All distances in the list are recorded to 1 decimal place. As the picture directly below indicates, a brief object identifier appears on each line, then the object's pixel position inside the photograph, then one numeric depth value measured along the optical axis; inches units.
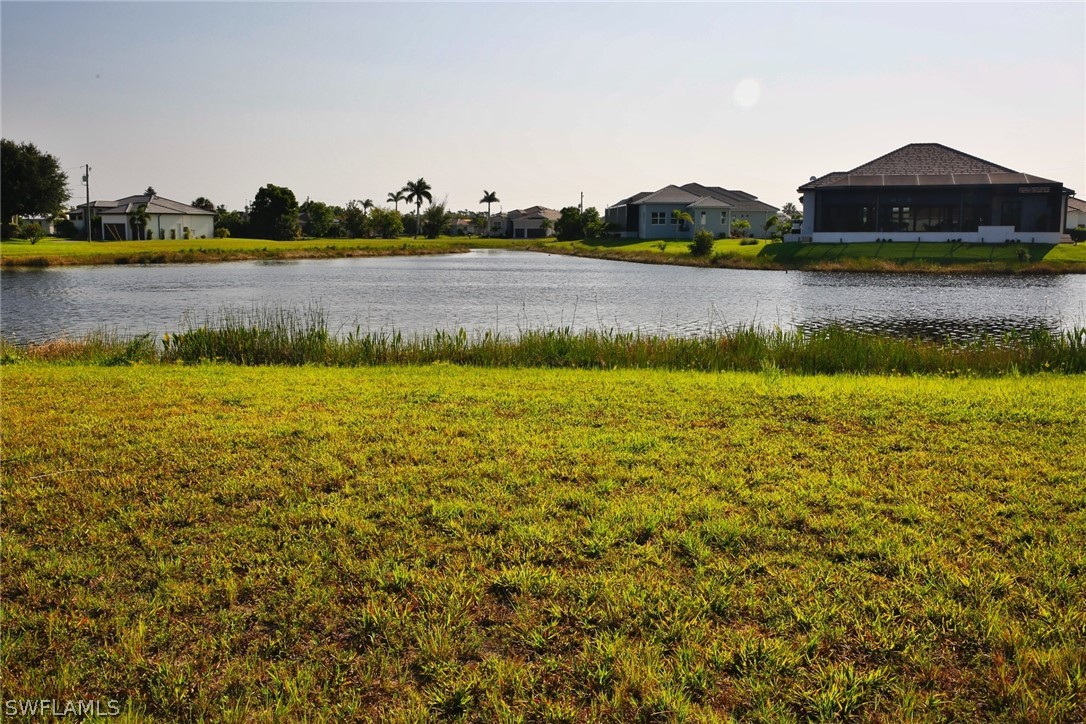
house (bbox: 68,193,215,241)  3265.3
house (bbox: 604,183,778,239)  2974.9
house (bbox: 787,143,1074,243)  2021.4
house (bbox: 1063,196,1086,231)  3100.4
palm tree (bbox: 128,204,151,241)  3174.2
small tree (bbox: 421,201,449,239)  4402.1
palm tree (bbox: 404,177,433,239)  4704.7
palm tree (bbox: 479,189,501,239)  5450.3
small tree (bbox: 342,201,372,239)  3949.3
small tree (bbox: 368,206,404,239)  4037.9
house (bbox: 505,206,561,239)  4670.3
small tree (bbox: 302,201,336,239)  3882.9
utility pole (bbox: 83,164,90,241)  3257.9
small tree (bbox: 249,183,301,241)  3499.0
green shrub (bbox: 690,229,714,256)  2218.9
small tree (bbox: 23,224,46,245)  2670.0
